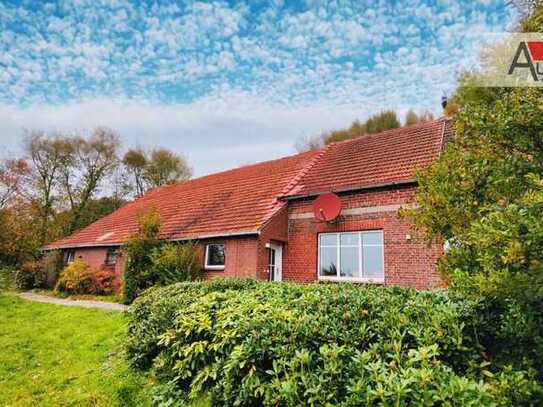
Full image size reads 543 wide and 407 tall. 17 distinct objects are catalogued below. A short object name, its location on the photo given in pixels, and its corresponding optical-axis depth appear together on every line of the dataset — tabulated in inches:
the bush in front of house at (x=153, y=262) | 528.7
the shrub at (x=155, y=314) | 228.7
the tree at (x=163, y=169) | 1540.4
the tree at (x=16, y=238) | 909.2
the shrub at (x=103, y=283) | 684.1
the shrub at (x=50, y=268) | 847.1
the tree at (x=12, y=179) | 1086.0
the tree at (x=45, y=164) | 1227.2
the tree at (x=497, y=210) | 113.9
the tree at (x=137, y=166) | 1520.7
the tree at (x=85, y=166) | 1318.9
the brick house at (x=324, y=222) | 447.5
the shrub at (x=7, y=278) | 672.4
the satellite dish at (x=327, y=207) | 487.8
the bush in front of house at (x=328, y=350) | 111.0
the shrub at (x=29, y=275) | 855.7
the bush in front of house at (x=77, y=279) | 674.8
